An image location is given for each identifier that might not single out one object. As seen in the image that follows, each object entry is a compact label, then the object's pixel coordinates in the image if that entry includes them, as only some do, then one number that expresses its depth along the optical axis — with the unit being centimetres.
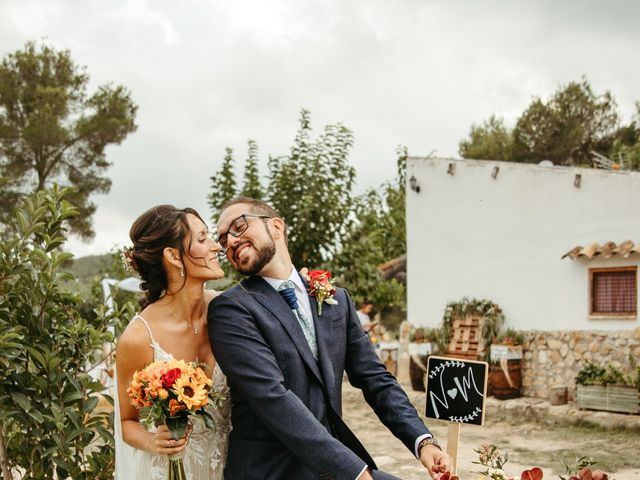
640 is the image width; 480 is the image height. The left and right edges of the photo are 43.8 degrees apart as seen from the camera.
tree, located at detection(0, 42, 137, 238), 2136
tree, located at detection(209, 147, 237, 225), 1288
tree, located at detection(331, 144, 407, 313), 1216
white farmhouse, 1173
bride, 302
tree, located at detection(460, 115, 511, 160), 3341
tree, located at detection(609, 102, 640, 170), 2793
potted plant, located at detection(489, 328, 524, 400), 1256
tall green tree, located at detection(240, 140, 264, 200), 1286
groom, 270
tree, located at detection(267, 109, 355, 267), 1189
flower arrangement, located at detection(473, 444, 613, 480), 228
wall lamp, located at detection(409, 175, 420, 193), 1491
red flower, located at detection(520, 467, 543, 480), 242
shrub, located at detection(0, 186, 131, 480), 378
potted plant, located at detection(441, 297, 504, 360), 1320
